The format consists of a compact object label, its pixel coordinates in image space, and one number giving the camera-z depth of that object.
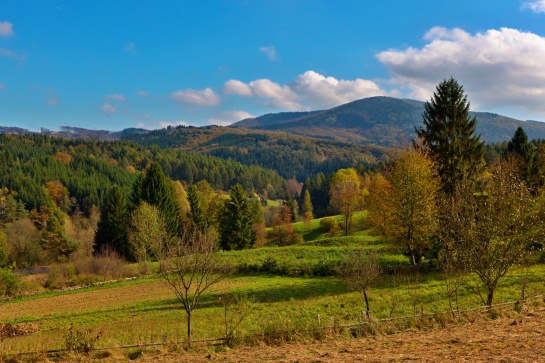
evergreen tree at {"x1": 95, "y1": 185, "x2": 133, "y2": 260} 57.41
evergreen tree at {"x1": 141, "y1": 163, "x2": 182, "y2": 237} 57.59
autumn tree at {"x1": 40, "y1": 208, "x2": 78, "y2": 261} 62.88
